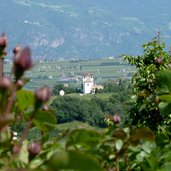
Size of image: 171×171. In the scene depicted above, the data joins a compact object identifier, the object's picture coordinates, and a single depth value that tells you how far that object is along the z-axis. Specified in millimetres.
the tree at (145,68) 14869
